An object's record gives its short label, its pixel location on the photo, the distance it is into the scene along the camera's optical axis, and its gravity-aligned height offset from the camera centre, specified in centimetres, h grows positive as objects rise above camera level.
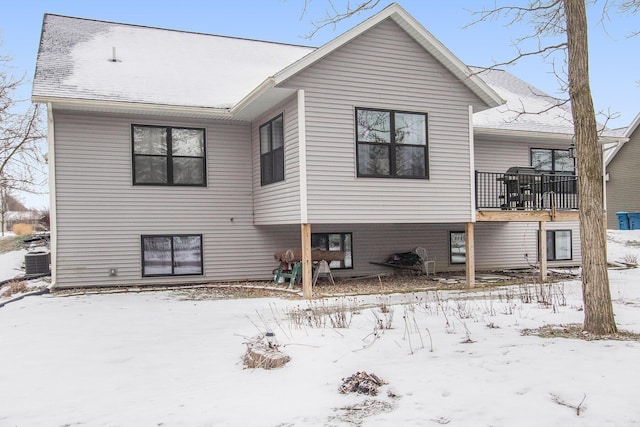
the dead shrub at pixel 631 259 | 1667 -139
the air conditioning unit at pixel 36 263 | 1367 -87
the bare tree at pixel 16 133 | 2362 +470
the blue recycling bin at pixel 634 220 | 2428 -8
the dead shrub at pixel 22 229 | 3191 +12
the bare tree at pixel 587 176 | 576 +51
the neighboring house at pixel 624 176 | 2547 +222
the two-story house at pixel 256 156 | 1093 +165
